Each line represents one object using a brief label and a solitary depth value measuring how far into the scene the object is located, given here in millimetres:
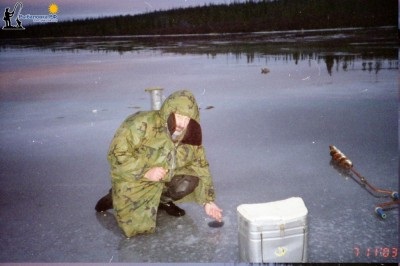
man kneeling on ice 2342
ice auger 2637
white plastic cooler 2053
